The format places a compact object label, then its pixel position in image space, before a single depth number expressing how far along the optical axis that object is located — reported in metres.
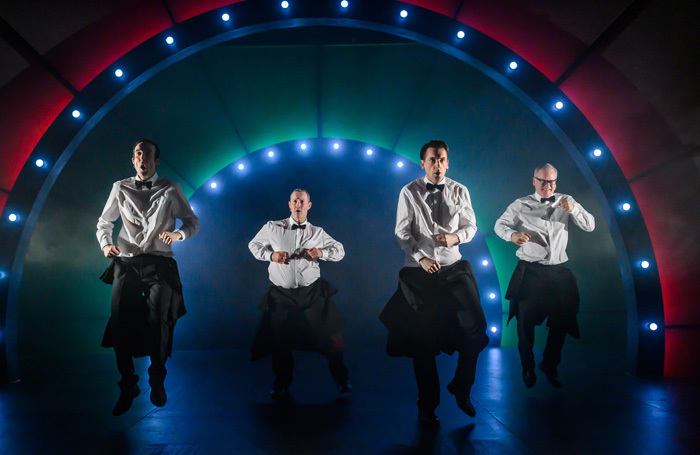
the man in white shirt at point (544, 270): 4.26
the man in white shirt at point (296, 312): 4.16
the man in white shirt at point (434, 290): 3.23
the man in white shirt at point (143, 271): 3.48
